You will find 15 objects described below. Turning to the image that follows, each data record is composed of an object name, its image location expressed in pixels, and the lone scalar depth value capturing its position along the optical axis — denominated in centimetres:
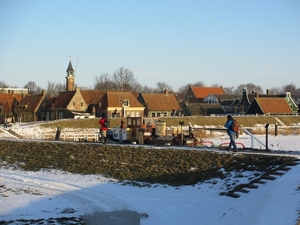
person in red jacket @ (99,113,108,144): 2978
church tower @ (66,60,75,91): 9764
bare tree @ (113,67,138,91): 11162
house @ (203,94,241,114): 10453
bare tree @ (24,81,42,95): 15865
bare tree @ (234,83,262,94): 18110
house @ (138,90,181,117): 9356
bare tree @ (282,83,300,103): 16019
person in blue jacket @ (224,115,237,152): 2341
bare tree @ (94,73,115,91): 12145
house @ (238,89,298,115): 9819
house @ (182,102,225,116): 9712
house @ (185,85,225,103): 13012
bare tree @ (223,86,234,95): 18642
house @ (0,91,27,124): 8294
